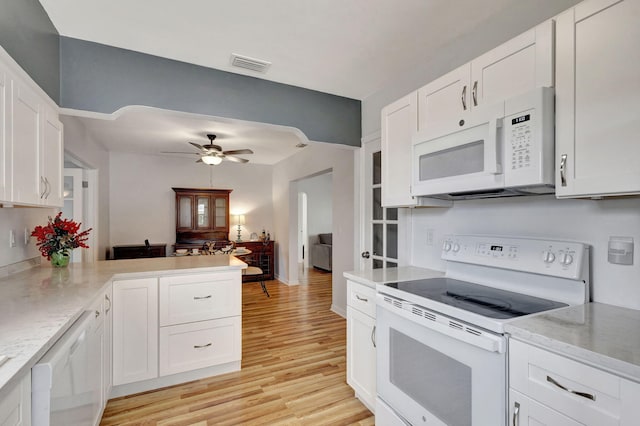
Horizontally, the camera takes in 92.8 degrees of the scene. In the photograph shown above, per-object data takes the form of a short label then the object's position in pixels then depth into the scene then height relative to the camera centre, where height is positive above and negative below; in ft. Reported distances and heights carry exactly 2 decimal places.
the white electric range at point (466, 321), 3.99 -1.62
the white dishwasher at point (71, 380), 3.23 -2.18
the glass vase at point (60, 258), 7.50 -1.17
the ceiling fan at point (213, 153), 14.01 +2.75
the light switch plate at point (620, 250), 4.23 -0.53
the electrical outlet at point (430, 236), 7.64 -0.59
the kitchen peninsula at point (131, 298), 4.11 -1.50
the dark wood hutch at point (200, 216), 19.48 -0.26
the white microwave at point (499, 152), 4.26 +0.97
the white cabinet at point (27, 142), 4.57 +1.26
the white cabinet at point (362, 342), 6.56 -2.95
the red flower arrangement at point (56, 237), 7.35 -0.63
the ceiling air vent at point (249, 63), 7.91 +4.00
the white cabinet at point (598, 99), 3.55 +1.42
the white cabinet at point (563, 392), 2.80 -1.83
